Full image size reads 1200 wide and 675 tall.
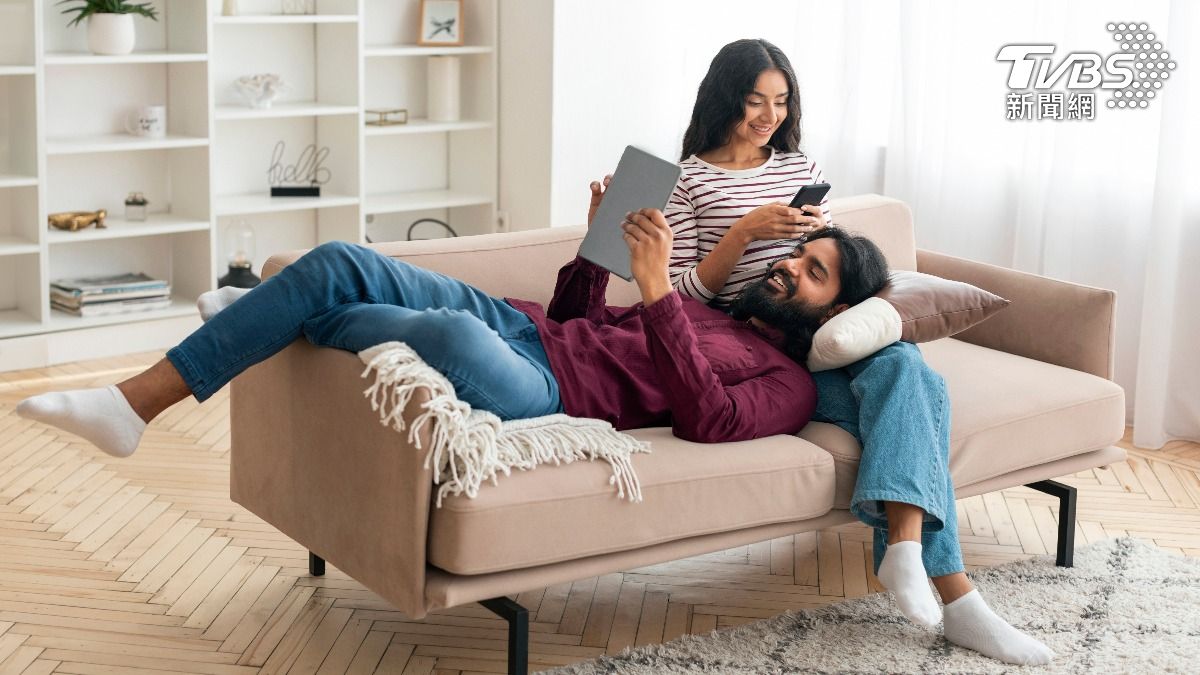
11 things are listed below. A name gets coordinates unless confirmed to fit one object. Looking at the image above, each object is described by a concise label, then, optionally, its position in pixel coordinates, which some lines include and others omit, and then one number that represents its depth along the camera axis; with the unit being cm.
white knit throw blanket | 240
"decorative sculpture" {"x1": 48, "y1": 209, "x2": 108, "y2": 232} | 477
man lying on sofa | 257
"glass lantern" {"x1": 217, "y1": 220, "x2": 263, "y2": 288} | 507
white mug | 487
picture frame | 545
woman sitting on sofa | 275
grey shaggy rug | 275
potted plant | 465
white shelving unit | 470
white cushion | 289
